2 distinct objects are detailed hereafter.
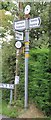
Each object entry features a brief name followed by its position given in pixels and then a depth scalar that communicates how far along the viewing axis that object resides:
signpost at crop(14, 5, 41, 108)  6.37
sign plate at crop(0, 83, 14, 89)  7.18
